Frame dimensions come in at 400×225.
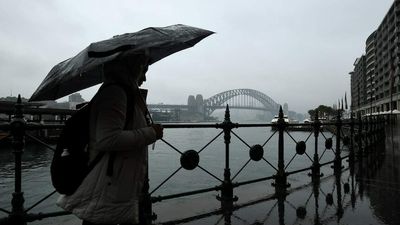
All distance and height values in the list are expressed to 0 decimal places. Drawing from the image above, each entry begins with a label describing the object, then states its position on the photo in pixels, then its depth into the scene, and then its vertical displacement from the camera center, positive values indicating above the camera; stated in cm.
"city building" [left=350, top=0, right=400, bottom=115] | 7606 +1666
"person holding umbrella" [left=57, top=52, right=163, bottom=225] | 212 -21
